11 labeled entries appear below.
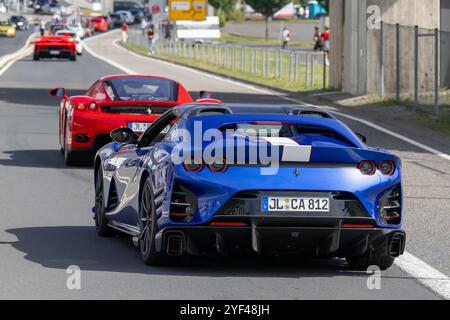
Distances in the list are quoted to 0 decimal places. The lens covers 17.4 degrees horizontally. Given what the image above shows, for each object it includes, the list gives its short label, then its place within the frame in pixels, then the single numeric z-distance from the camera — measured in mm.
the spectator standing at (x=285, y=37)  83562
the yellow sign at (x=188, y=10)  91094
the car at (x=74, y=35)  73162
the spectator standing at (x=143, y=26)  102375
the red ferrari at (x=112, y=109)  18328
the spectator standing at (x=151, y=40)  73688
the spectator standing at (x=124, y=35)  97938
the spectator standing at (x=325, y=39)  65250
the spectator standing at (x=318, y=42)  70875
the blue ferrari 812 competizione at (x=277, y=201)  9836
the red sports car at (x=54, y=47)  63594
